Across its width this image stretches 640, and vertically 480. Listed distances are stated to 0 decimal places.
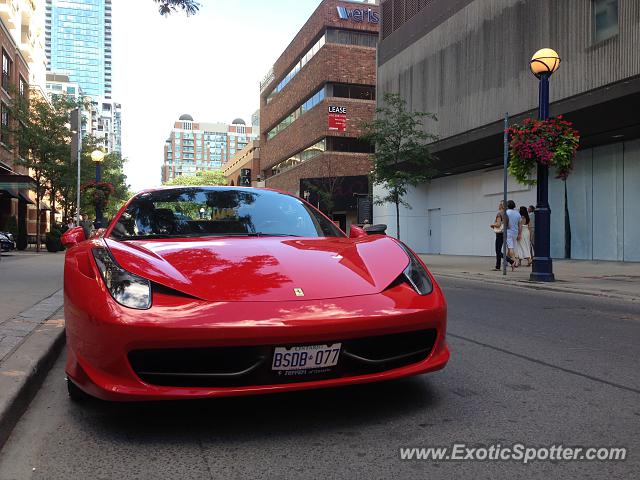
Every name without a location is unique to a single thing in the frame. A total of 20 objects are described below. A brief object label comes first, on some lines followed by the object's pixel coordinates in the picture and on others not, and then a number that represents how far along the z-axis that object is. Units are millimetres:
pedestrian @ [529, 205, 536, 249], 20281
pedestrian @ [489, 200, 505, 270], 14677
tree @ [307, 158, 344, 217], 40844
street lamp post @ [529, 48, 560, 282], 11484
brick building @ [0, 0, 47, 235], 31203
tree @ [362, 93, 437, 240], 19312
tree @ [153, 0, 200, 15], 10219
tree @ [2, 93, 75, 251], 29766
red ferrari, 2578
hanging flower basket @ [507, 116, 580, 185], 11531
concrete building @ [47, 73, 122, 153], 109188
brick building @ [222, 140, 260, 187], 65875
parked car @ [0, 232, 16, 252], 24302
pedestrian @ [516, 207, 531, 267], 15844
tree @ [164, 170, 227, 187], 95644
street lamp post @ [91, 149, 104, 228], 21797
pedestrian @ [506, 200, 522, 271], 15172
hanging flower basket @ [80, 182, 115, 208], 20955
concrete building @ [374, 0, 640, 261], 16312
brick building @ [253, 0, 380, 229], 40688
